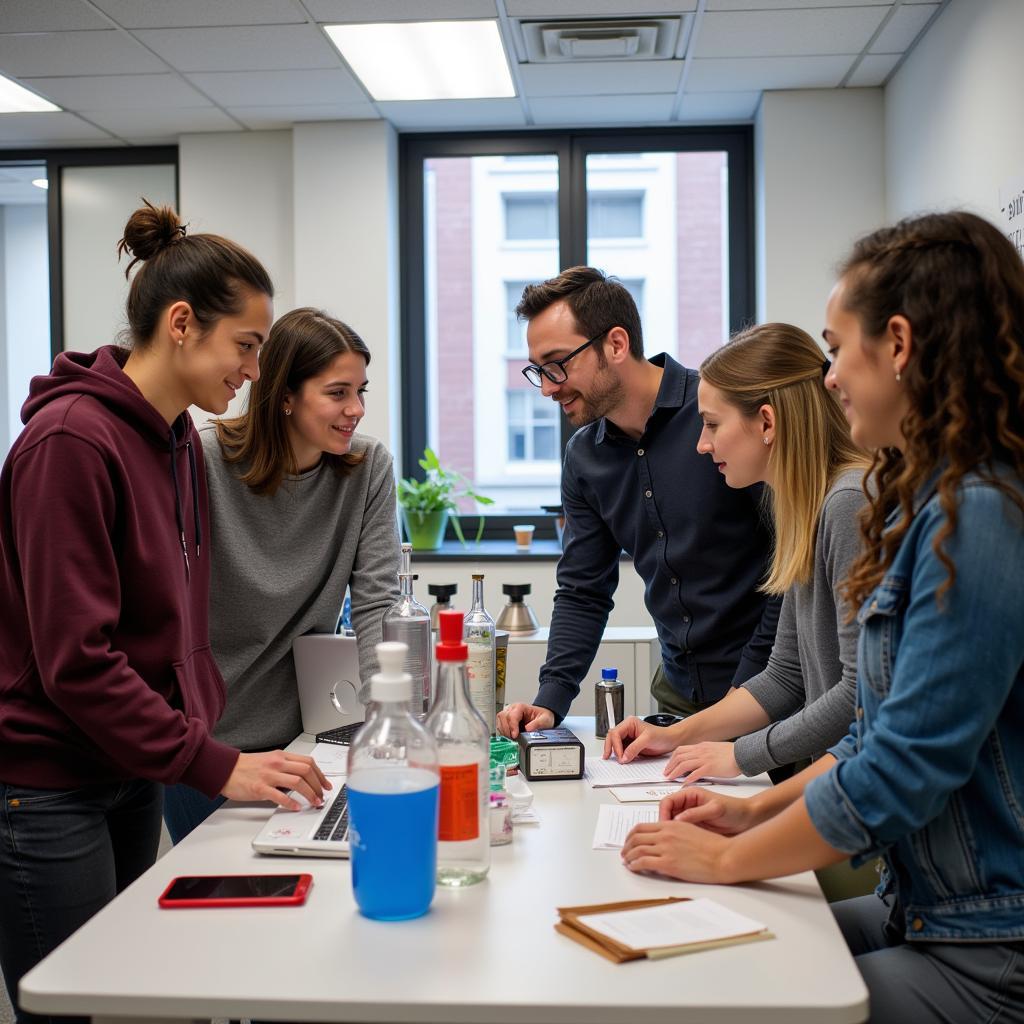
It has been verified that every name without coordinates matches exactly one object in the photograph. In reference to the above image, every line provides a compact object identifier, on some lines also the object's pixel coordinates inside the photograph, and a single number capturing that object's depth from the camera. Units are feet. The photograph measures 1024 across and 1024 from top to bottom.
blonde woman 5.04
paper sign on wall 9.28
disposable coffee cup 14.98
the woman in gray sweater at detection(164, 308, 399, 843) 5.97
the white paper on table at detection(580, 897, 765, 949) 3.37
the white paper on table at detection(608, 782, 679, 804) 4.92
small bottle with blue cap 6.07
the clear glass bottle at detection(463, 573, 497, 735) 5.77
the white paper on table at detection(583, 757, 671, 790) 5.19
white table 3.04
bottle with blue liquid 3.47
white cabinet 10.61
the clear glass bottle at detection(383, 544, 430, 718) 6.06
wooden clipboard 3.28
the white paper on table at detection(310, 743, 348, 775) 5.35
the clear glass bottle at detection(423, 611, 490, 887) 3.78
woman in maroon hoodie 4.26
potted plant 14.97
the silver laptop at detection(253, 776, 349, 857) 4.20
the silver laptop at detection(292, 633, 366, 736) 6.01
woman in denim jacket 3.32
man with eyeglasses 6.85
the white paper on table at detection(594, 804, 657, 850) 4.37
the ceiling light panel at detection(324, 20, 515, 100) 11.85
